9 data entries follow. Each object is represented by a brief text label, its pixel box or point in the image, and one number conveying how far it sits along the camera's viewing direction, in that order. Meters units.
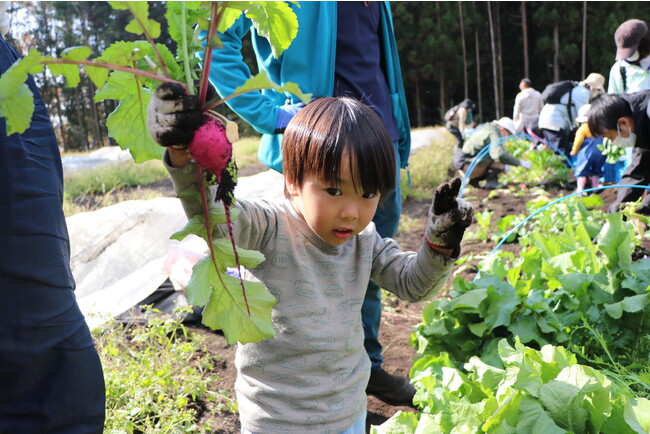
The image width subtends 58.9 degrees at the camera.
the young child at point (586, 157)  5.47
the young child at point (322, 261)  1.20
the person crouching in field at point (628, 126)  3.43
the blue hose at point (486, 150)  4.70
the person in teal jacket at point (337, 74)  1.75
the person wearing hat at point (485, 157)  6.88
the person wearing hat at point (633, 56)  4.46
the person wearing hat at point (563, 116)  7.09
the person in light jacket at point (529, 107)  8.34
